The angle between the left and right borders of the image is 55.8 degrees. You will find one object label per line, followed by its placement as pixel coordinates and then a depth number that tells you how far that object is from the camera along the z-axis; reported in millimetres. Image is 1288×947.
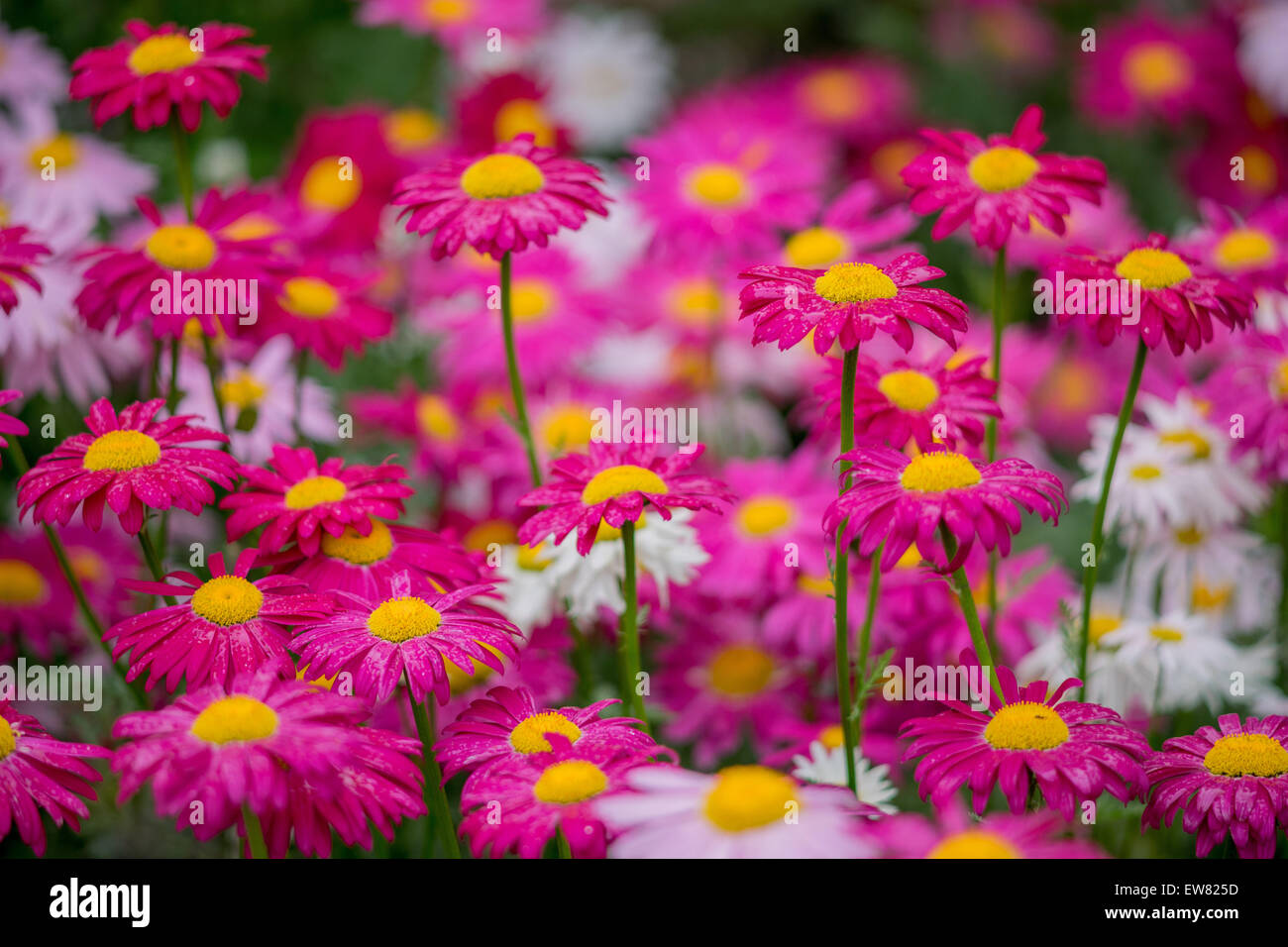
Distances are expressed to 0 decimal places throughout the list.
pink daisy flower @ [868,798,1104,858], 693
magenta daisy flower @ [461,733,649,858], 719
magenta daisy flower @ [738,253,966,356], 789
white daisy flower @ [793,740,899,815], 947
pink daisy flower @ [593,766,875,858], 667
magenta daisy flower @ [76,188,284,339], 992
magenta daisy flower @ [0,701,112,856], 743
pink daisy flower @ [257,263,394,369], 1098
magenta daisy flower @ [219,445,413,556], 874
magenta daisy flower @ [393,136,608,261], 937
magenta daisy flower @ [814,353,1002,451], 924
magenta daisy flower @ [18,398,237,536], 836
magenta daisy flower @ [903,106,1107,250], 945
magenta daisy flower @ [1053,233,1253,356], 872
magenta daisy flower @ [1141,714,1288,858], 778
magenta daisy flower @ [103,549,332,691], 787
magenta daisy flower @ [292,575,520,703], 767
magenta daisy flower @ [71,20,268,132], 1005
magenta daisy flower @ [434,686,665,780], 794
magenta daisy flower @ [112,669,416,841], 659
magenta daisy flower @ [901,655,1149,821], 733
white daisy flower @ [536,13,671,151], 2426
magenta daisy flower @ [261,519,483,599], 894
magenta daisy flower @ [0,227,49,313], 984
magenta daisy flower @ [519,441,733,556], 841
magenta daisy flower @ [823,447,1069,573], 755
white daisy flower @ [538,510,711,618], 1001
